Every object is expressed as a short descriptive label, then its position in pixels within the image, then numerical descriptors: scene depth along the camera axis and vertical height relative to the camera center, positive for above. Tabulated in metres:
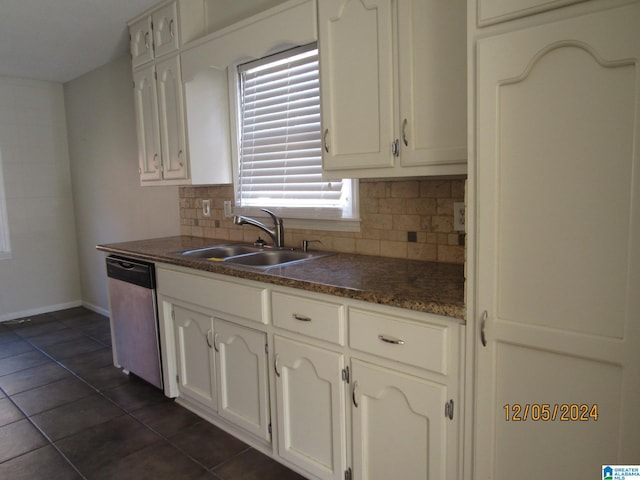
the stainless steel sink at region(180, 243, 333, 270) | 2.63 -0.36
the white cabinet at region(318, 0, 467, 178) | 1.68 +0.39
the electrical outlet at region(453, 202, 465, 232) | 2.01 -0.12
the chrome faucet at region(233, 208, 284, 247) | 2.80 -0.22
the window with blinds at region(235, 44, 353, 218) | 2.72 +0.31
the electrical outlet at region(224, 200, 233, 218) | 3.34 -0.12
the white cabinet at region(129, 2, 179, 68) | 2.94 +1.05
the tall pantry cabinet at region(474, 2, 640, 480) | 1.13 -0.16
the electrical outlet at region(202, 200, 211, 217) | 3.50 -0.11
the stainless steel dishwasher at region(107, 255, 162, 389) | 2.84 -0.77
